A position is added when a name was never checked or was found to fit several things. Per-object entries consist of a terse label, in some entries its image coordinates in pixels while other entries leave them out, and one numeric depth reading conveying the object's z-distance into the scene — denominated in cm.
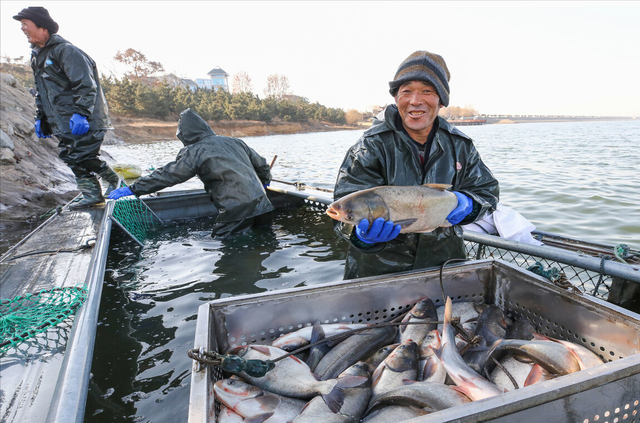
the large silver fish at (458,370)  179
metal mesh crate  133
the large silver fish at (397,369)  199
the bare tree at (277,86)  9500
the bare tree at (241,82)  9139
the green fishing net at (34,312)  234
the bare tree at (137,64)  6348
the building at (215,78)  10988
